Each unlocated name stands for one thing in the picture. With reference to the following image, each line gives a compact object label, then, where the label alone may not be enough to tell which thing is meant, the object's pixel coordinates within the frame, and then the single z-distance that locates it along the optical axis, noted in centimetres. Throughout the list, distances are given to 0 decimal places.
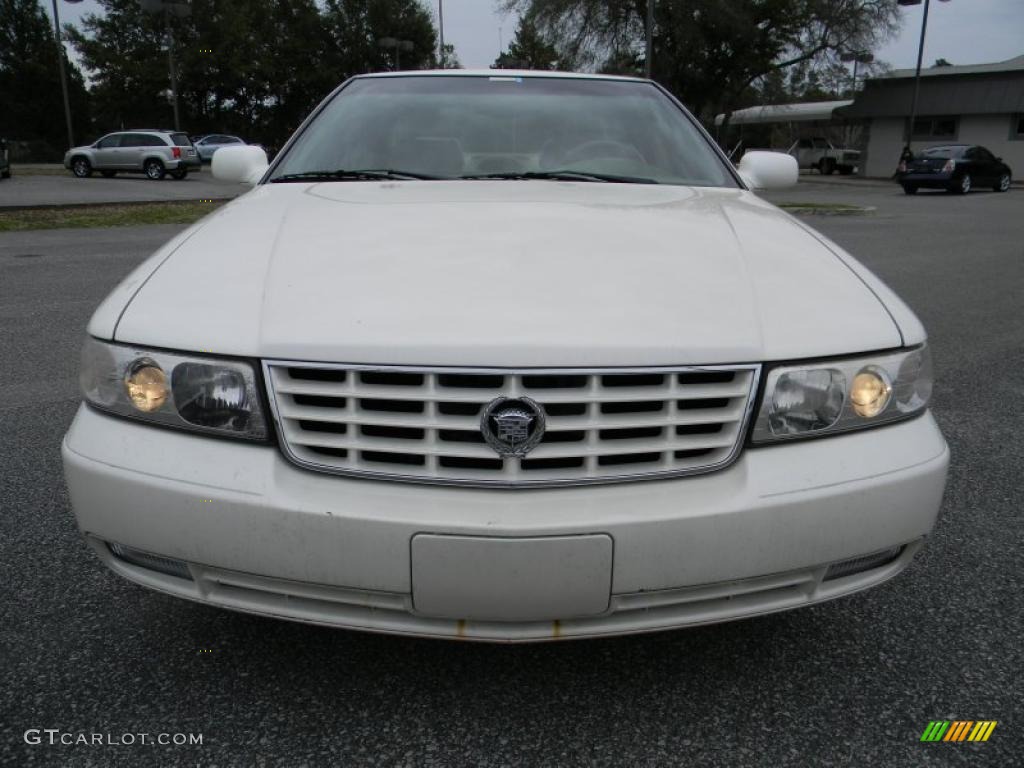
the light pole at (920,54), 3041
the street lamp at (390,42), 3131
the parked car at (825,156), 3906
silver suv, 2505
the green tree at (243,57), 4534
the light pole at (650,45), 2078
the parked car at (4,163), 2256
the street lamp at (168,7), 2475
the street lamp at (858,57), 3189
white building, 3322
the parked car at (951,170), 2298
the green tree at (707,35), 3028
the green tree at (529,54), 3375
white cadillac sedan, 157
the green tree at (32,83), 5056
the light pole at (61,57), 3229
